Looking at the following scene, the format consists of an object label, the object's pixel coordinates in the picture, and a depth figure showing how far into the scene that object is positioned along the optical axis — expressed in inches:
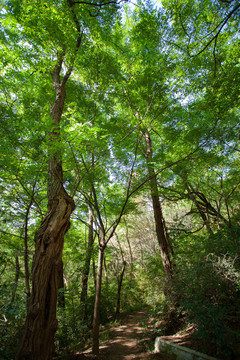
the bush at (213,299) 96.9
